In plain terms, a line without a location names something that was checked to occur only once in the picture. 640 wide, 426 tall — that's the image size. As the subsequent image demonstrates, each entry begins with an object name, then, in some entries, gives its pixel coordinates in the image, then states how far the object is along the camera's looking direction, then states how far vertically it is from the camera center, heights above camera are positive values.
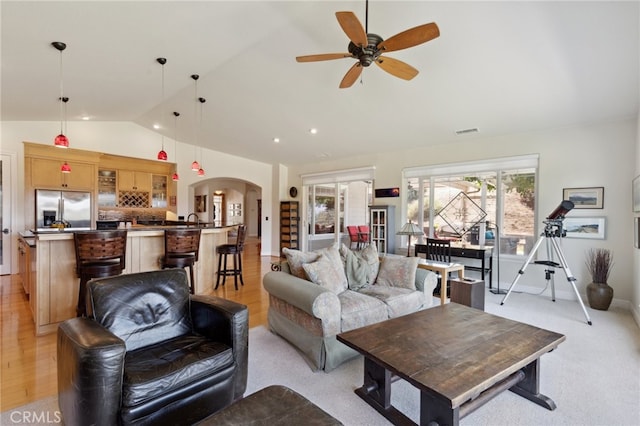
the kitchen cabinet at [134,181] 7.22 +0.71
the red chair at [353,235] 7.09 -0.60
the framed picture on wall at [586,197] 4.23 +0.21
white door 5.32 -0.05
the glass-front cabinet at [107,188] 6.89 +0.49
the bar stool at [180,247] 3.78 -0.49
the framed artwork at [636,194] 3.52 +0.22
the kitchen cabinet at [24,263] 3.79 -0.79
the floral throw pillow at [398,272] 3.24 -0.70
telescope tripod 3.79 -0.34
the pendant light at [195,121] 4.28 +1.80
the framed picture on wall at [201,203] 11.15 +0.24
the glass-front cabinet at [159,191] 7.75 +0.48
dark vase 3.91 -1.12
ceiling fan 2.04 +1.28
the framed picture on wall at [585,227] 4.22 -0.23
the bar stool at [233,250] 4.77 -0.66
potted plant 3.92 -0.97
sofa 2.43 -0.83
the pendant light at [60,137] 2.86 +0.75
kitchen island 3.08 -0.75
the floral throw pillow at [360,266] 3.32 -0.64
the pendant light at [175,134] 5.84 +1.76
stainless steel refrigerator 5.68 +0.01
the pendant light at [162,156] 4.55 +0.82
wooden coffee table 1.51 -0.85
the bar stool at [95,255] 3.09 -0.50
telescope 3.79 +0.00
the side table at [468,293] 3.17 -0.90
